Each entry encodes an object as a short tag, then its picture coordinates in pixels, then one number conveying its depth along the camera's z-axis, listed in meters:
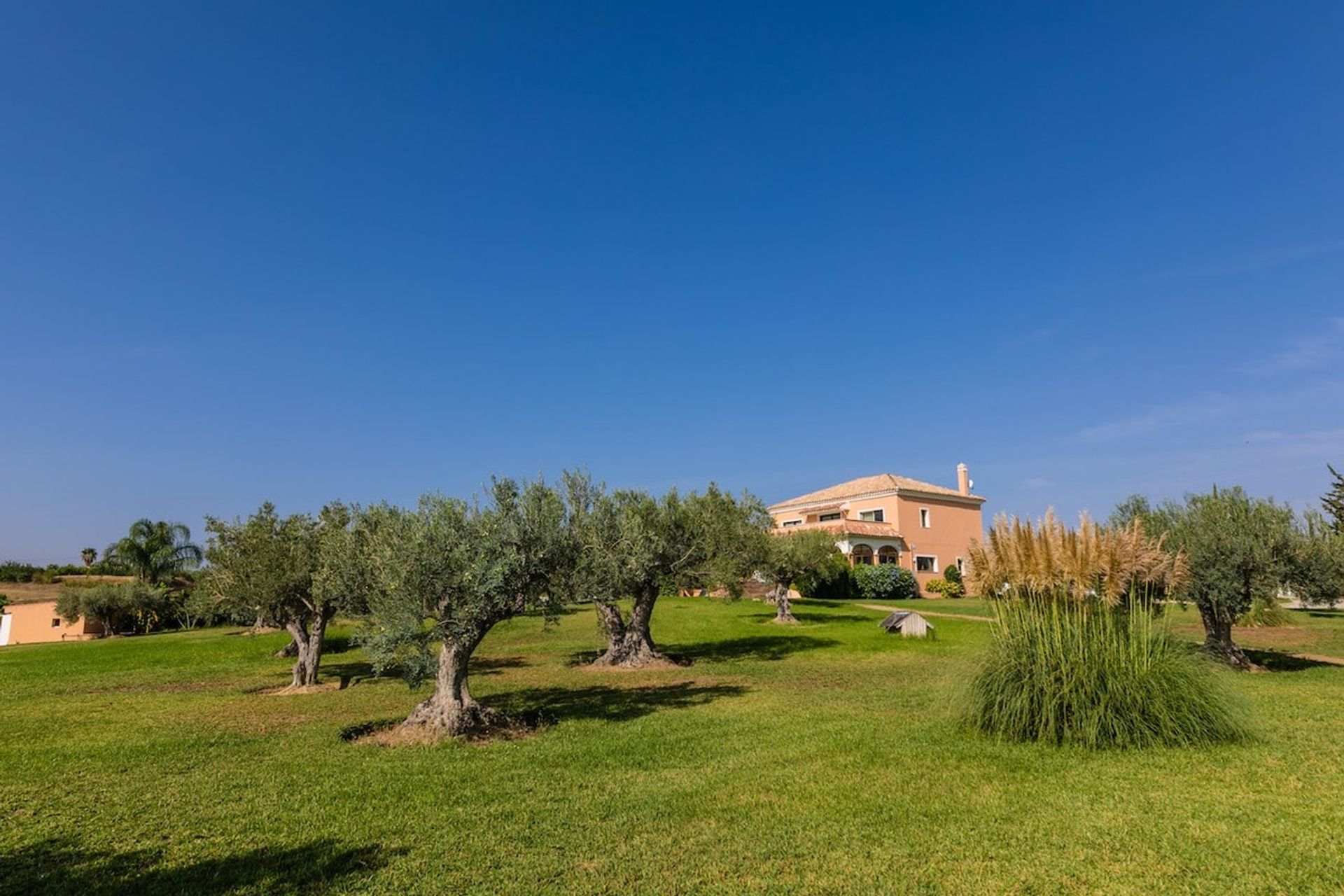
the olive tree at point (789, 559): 33.69
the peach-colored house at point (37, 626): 42.44
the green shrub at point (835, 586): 48.66
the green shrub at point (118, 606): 40.75
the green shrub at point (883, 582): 49.12
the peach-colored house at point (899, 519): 53.69
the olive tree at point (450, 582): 11.32
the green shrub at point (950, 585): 51.91
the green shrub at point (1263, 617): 29.59
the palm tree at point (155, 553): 50.84
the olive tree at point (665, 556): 20.66
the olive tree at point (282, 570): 16.45
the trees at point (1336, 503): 49.66
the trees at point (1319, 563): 16.72
